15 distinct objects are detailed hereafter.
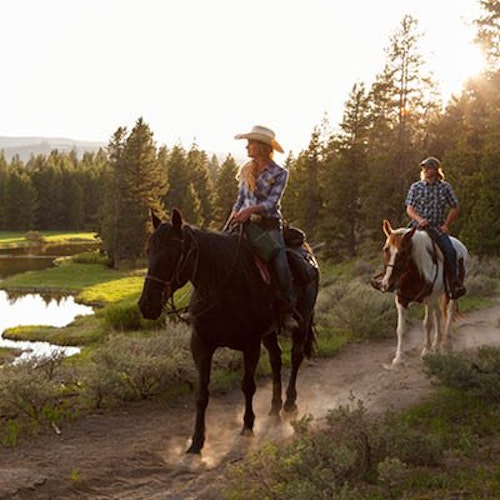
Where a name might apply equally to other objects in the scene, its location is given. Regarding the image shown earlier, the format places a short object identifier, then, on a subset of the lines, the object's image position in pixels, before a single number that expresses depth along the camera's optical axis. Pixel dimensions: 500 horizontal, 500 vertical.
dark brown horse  6.19
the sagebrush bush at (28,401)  7.79
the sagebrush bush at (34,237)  87.30
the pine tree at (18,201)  99.50
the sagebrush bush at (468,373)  7.62
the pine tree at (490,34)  32.00
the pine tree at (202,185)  83.56
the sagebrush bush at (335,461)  5.00
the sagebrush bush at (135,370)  8.48
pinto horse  10.14
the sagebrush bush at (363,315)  13.80
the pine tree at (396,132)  36.34
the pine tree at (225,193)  66.00
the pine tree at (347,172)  40.22
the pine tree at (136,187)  58.91
